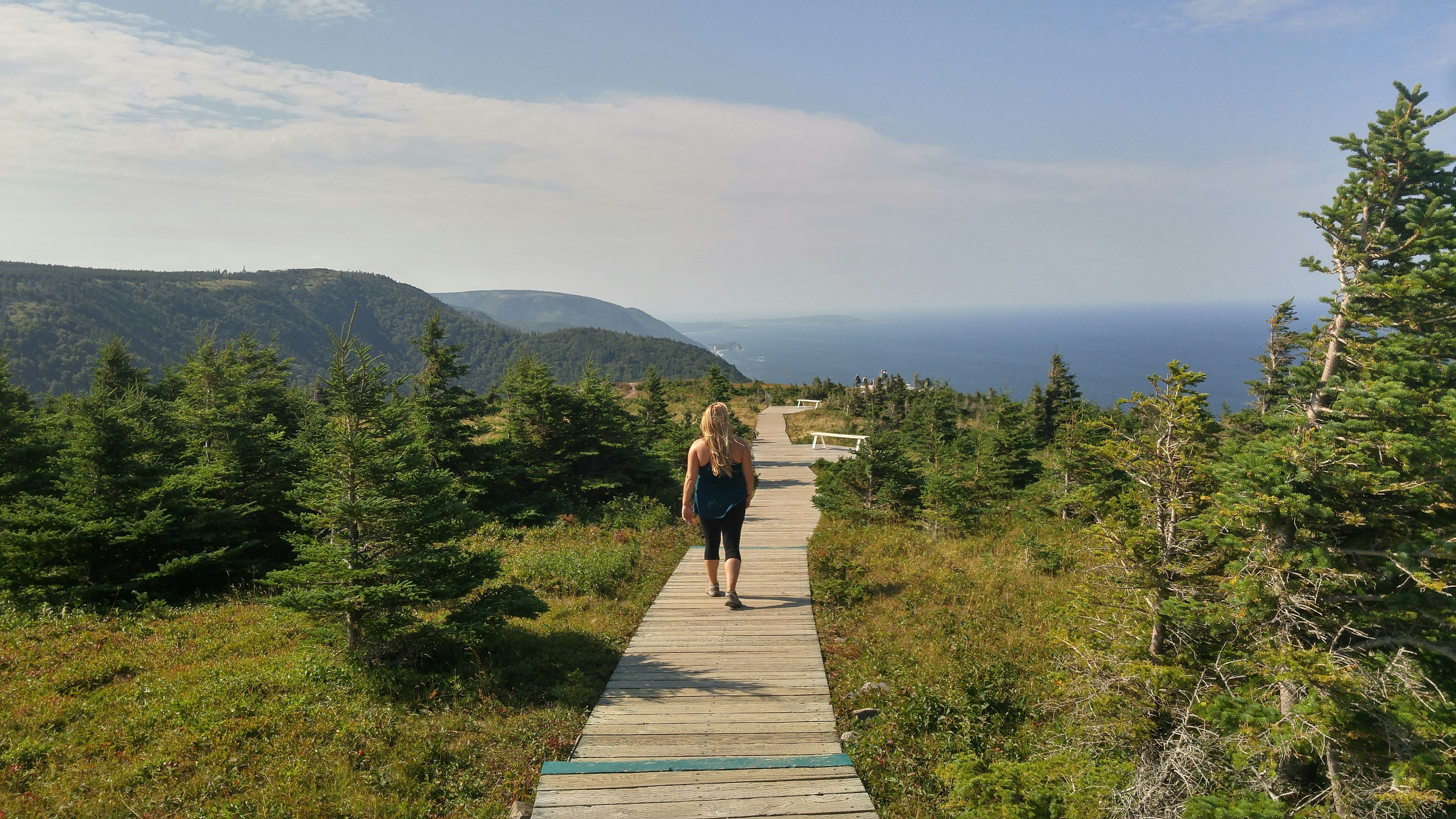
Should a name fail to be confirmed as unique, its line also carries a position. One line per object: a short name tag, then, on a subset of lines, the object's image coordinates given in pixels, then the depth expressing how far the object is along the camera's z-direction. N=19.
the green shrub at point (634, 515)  13.05
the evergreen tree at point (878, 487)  13.32
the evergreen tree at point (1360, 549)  4.30
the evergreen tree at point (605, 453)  15.14
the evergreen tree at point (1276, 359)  12.87
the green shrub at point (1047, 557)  10.98
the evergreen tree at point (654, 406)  22.39
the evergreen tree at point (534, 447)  14.12
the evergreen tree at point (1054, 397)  29.62
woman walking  7.54
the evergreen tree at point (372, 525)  6.14
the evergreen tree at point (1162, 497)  4.88
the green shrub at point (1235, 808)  4.04
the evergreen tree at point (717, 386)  24.95
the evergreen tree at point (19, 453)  10.45
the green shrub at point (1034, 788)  4.21
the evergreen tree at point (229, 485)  10.14
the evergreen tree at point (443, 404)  12.98
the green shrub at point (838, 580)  8.62
